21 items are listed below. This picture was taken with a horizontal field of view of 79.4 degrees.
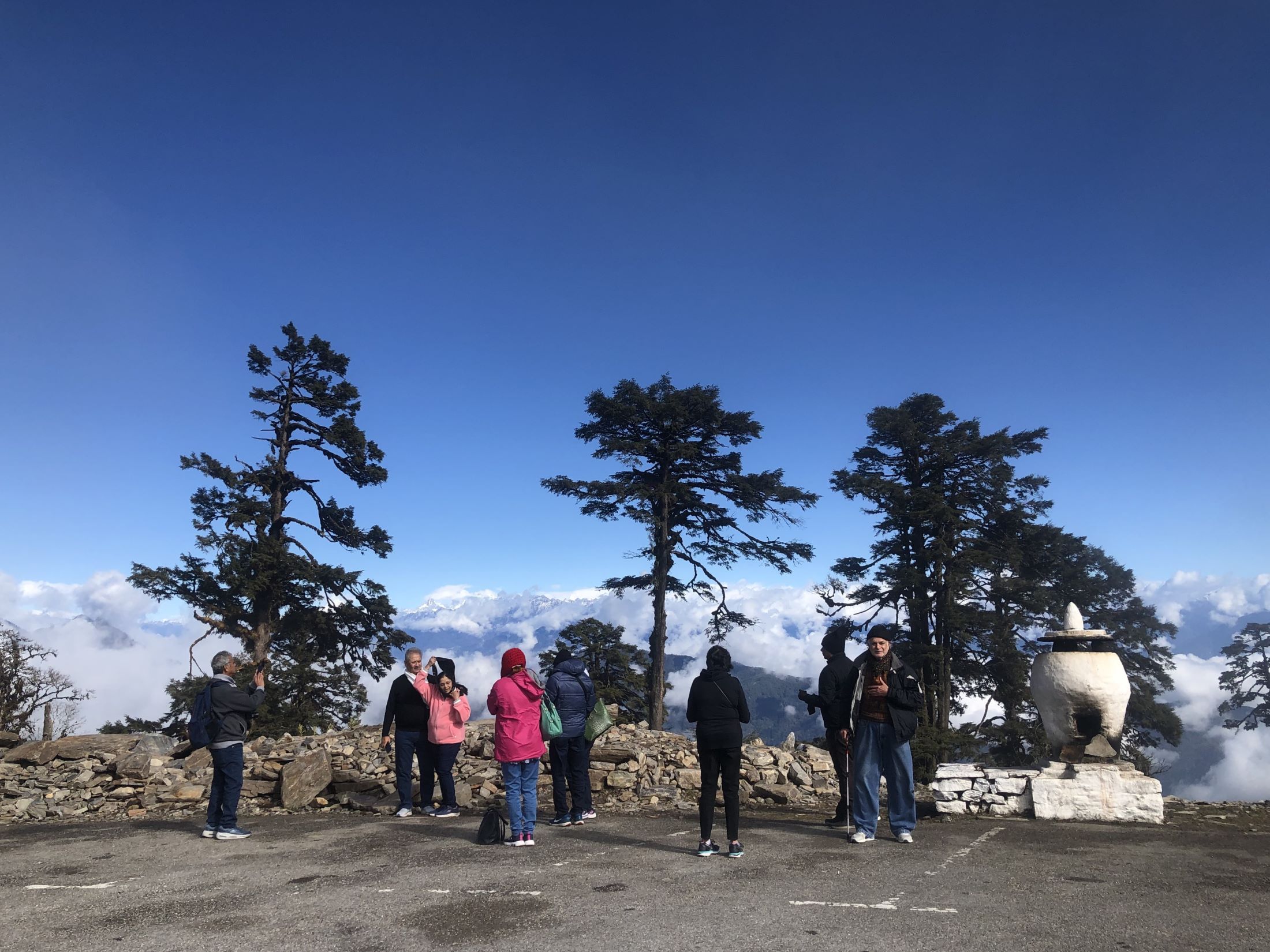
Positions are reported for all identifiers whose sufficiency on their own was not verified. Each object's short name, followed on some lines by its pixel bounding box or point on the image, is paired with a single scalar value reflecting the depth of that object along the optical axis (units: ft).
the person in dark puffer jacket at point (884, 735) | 23.31
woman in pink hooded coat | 23.91
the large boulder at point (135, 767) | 37.96
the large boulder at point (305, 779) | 34.55
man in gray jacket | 25.48
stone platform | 27.30
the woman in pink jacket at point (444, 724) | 29.35
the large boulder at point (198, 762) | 39.40
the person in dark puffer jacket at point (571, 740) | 26.61
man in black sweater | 29.60
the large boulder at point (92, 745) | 41.06
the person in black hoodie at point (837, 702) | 25.34
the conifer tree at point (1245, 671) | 119.03
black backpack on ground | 23.86
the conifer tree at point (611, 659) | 80.74
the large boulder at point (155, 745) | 41.04
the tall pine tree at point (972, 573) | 83.41
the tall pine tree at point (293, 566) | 73.26
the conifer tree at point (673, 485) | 81.35
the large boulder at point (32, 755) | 40.50
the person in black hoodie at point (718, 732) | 21.48
